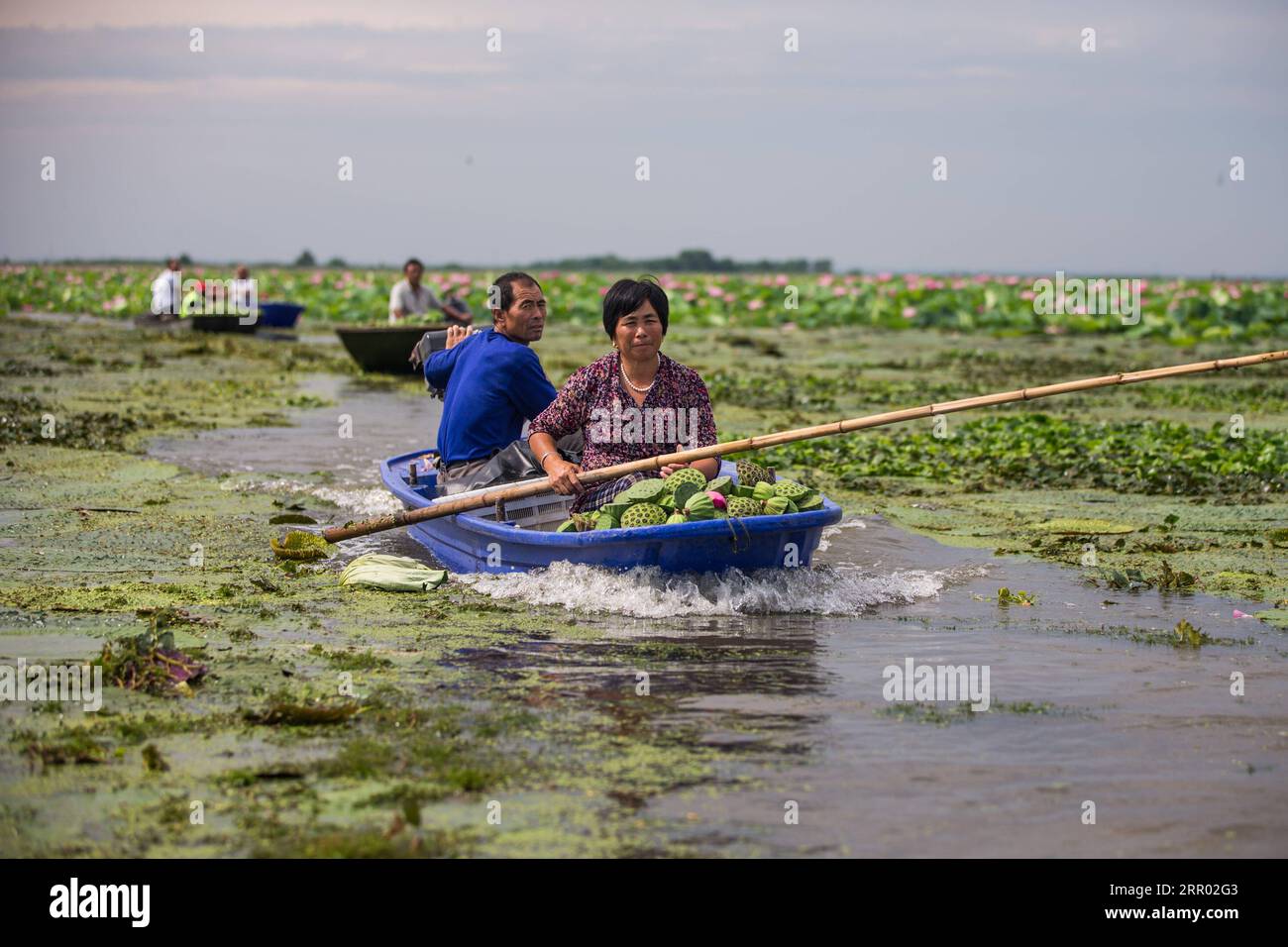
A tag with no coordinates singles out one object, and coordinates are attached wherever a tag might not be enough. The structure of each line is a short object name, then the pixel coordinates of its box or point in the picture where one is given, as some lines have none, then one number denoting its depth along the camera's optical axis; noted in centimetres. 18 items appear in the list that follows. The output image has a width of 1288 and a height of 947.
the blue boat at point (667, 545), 600
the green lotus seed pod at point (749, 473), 666
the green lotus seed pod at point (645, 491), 625
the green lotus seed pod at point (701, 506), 608
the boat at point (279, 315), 2339
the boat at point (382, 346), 1648
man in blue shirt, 708
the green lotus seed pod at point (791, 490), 630
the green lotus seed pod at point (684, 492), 618
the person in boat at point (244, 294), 2284
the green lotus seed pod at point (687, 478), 627
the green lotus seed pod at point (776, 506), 621
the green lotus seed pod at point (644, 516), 618
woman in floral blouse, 669
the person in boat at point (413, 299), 1700
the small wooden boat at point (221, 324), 2309
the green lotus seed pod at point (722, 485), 627
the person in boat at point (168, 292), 2372
